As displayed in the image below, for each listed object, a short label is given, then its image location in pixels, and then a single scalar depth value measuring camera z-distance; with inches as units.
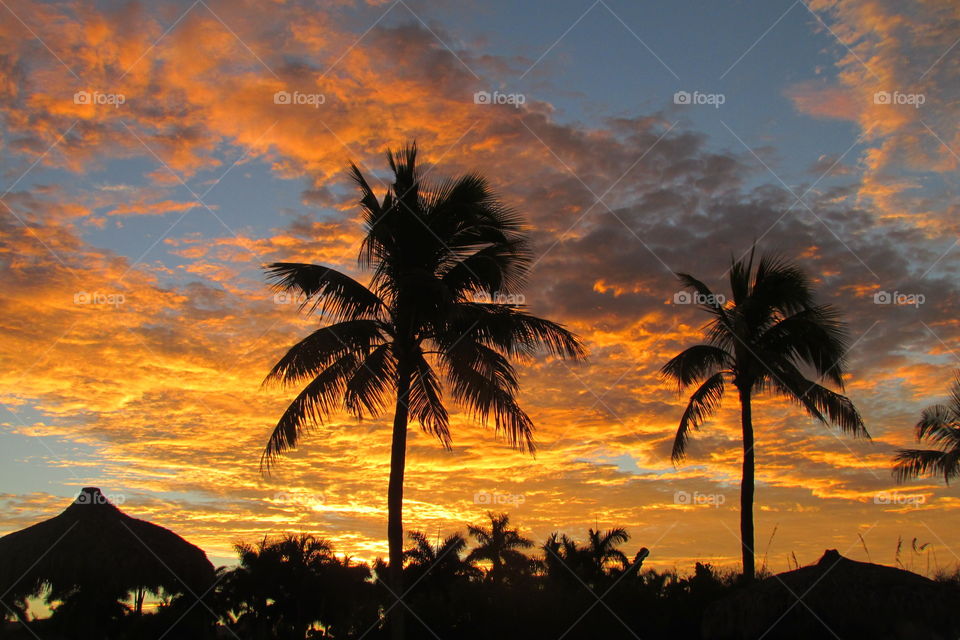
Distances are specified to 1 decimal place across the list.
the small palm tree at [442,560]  1198.9
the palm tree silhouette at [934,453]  997.8
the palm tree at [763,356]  755.4
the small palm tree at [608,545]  1169.4
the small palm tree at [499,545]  1291.8
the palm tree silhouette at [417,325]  599.2
